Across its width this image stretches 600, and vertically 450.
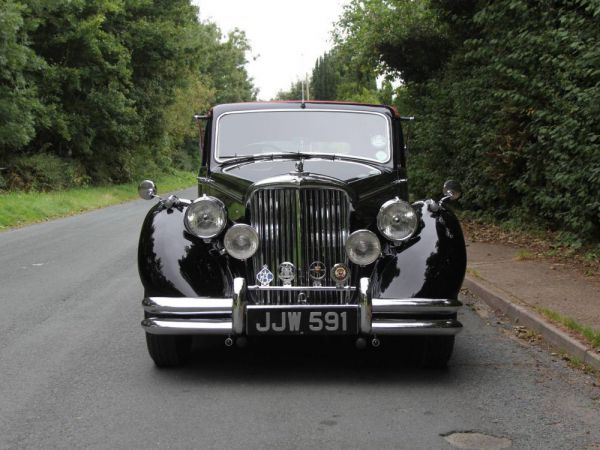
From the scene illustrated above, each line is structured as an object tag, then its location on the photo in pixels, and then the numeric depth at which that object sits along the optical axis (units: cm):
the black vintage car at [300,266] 479
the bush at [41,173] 2677
